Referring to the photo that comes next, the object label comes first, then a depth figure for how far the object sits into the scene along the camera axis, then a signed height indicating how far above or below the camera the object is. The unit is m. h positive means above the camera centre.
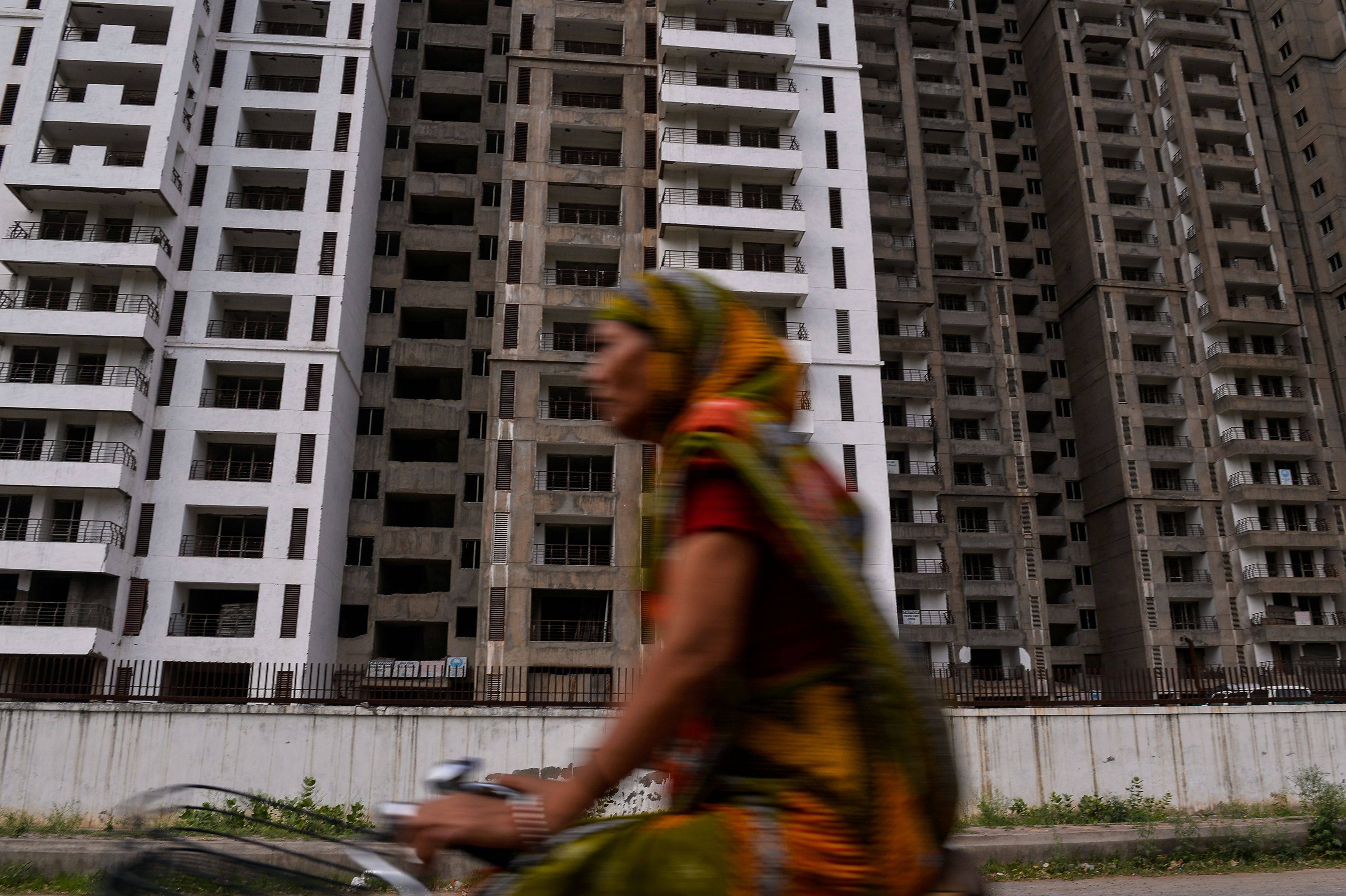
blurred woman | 1.32 +0.00
